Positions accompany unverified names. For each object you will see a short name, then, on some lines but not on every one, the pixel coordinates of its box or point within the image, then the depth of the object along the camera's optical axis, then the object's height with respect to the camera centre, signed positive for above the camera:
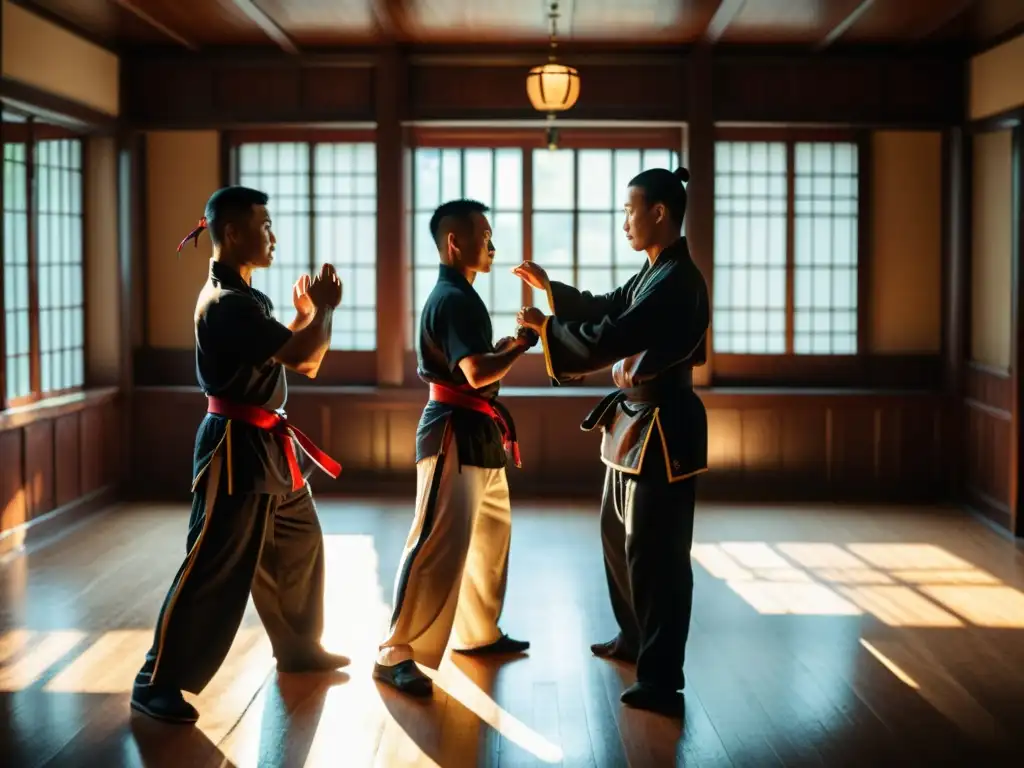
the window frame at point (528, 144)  6.97 +1.17
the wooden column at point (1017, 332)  5.71 +0.07
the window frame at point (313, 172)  6.98 +1.01
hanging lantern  5.82 +1.26
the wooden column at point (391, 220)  6.70 +0.71
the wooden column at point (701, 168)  6.68 +1.00
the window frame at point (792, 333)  6.97 +0.08
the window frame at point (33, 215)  5.73 +0.62
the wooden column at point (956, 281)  6.57 +0.37
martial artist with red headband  3.16 -0.29
